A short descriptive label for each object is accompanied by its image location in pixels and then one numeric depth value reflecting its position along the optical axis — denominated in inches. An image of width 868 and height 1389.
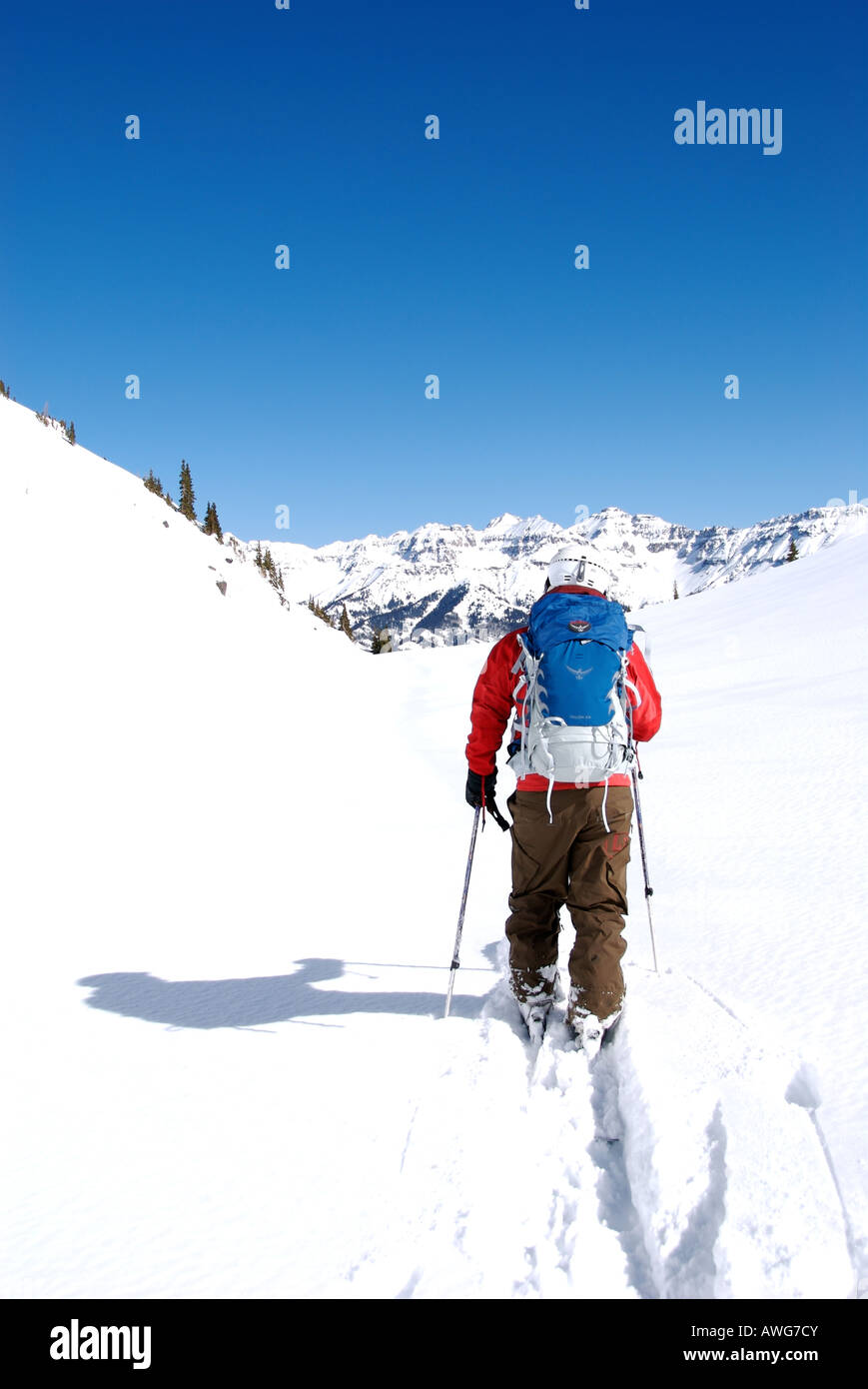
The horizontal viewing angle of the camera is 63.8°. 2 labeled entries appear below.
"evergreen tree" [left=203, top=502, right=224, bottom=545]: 2827.3
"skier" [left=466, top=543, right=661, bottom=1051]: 139.3
